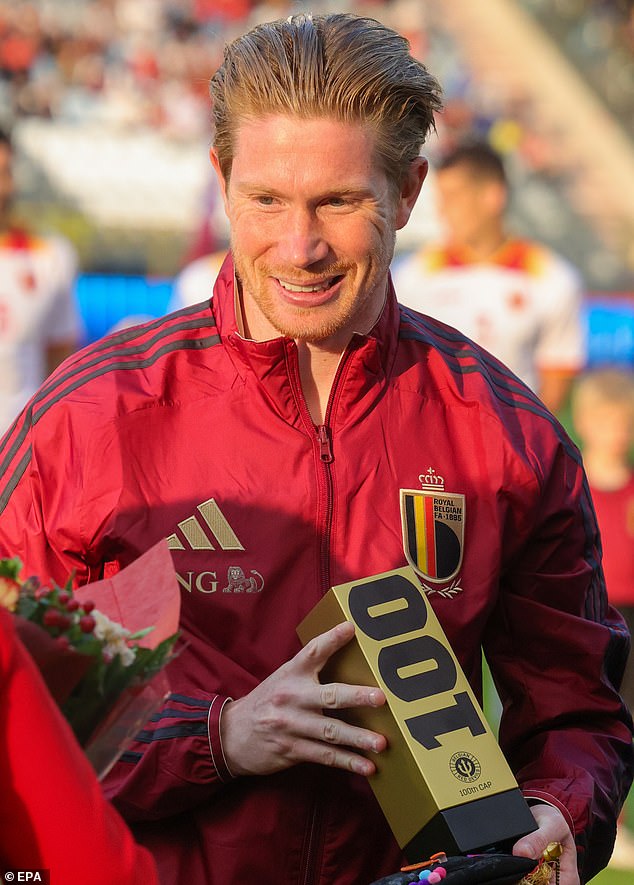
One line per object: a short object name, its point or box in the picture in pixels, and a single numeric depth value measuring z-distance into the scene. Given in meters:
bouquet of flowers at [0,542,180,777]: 3.00
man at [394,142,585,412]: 13.83
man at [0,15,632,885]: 4.08
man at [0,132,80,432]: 13.24
